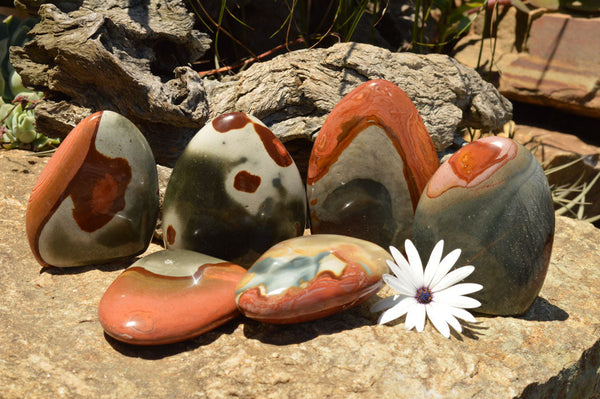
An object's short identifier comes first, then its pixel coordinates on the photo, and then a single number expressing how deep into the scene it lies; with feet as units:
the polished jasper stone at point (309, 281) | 2.02
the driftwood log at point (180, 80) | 2.50
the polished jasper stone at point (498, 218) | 2.10
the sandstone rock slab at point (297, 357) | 1.97
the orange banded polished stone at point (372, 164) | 2.23
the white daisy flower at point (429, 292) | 2.08
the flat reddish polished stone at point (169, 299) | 2.03
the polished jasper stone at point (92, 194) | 2.21
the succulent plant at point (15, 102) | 2.88
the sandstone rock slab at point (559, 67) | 3.32
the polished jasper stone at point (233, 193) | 2.18
